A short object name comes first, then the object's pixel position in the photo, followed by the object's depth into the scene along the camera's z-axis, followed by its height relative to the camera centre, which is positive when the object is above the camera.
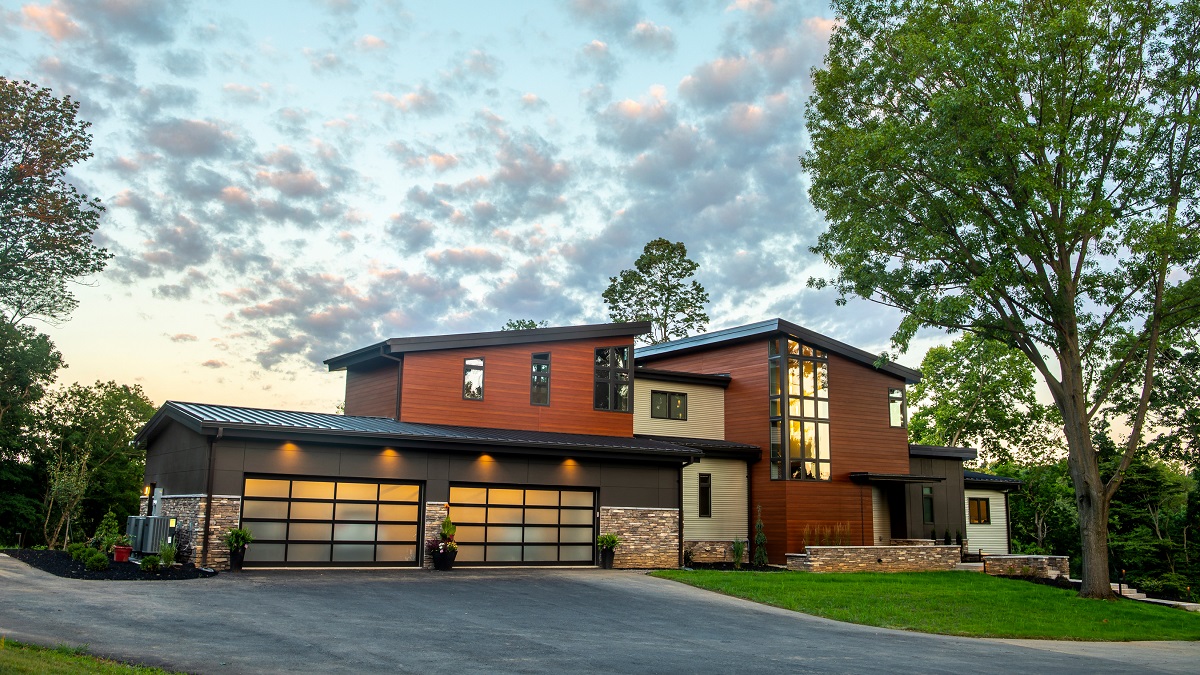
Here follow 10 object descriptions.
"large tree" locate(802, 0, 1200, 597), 20.58 +7.74
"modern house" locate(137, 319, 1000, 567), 20.06 +0.86
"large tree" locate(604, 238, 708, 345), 51.78 +11.47
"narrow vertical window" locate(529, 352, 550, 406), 24.80 +2.99
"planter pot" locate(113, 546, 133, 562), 19.84 -1.62
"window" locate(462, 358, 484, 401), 23.88 +2.84
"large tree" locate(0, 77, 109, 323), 26.70 +8.50
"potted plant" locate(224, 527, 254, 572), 18.52 -1.28
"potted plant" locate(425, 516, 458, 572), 20.77 -1.42
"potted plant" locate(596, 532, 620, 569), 23.09 -1.51
